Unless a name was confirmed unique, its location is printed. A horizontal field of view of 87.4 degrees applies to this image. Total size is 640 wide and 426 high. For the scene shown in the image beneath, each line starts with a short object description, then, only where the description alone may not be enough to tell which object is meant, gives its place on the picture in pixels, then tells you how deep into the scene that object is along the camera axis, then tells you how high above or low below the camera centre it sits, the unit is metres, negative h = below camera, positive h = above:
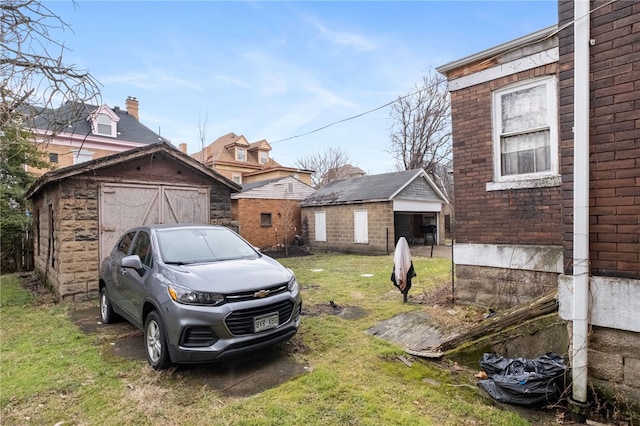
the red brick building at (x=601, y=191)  2.95 +0.17
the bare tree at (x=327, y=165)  40.07 +5.70
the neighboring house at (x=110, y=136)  22.36 +5.56
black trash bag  3.24 -1.71
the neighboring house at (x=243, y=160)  31.02 +5.32
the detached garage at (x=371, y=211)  16.70 +0.01
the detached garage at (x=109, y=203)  7.44 +0.24
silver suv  3.66 -1.00
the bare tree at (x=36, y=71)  3.25 +1.47
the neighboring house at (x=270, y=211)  19.17 +0.04
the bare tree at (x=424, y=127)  29.14 +7.50
